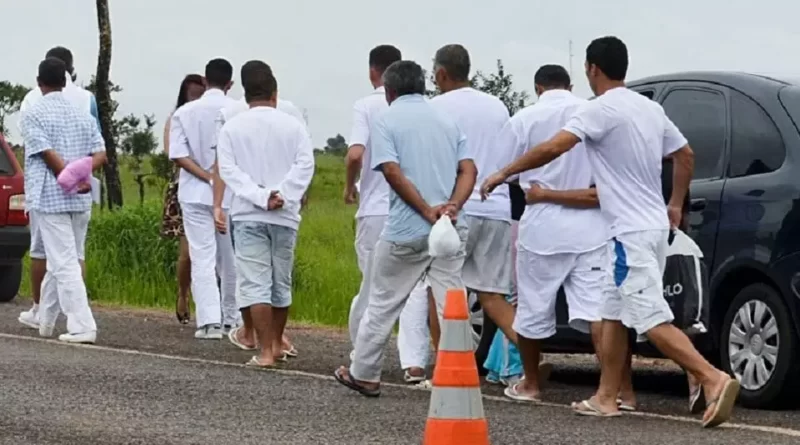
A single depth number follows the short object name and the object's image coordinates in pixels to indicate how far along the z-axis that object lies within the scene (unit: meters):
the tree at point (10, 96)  36.80
